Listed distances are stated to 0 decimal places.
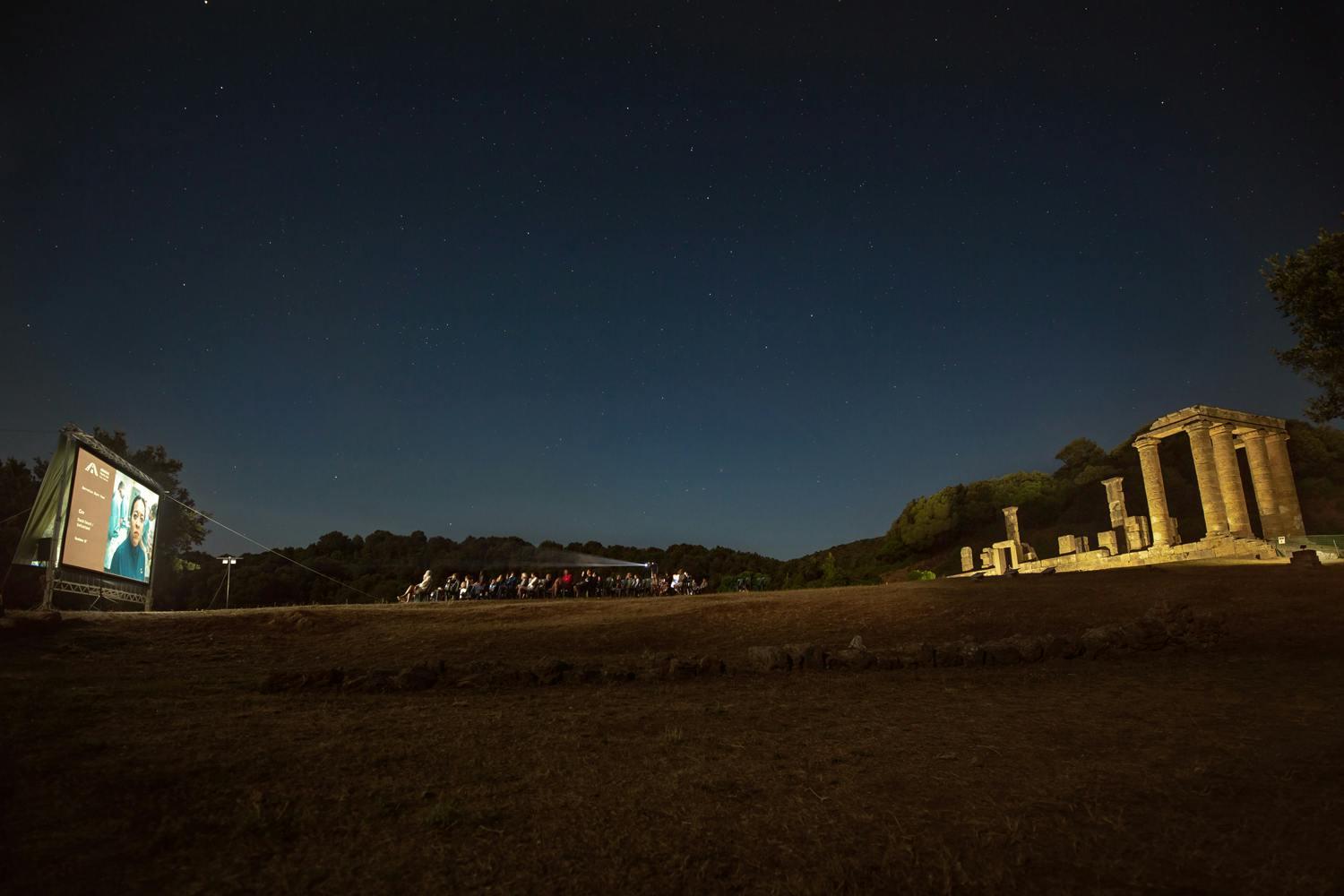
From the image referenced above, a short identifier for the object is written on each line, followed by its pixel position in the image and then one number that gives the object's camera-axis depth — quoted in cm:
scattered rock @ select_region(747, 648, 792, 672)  1268
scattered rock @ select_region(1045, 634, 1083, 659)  1316
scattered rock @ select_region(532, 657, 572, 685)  1186
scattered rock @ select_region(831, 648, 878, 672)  1273
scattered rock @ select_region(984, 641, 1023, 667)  1283
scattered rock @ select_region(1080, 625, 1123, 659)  1323
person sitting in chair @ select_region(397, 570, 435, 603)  3369
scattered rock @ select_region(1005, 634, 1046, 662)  1293
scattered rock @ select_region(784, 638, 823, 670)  1280
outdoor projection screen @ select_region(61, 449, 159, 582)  2228
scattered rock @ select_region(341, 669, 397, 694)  1071
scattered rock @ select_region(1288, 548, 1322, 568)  2059
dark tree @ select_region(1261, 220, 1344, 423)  2052
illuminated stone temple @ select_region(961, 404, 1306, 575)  3547
